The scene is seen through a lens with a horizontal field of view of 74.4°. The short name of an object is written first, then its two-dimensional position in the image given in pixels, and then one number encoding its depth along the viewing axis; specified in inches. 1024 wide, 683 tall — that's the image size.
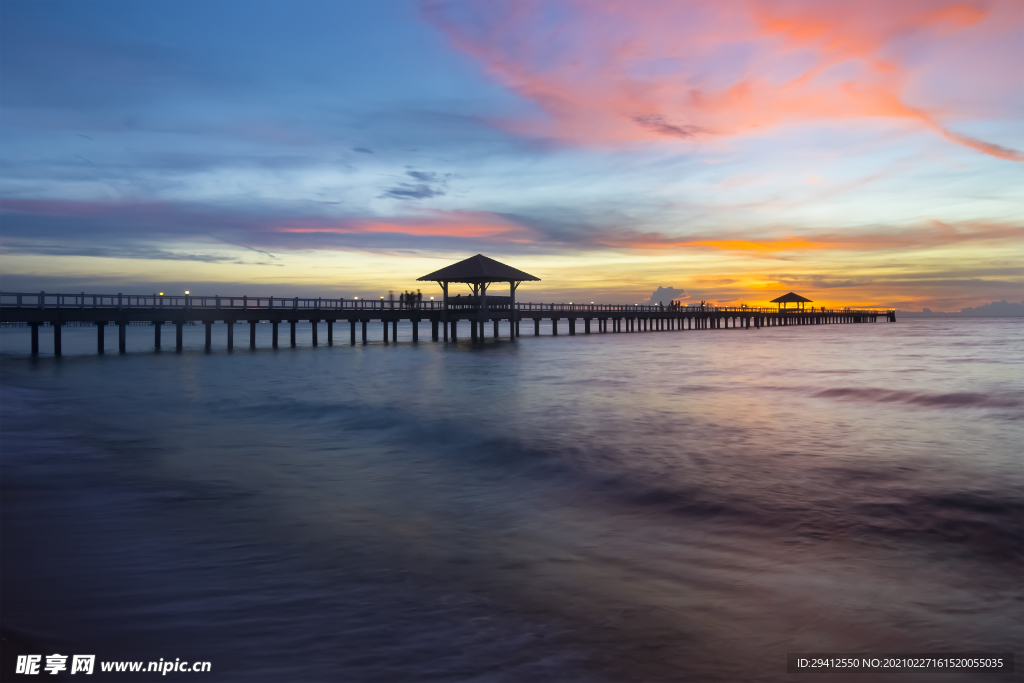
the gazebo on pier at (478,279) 1604.3
